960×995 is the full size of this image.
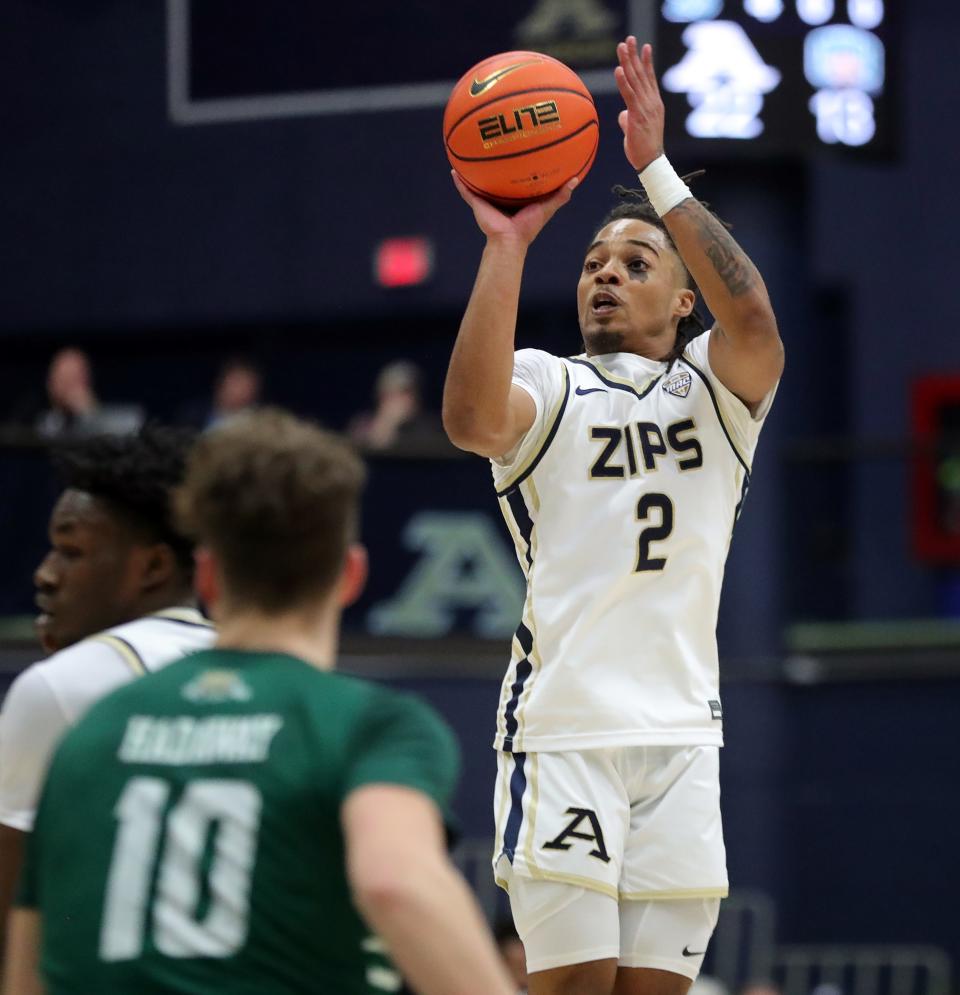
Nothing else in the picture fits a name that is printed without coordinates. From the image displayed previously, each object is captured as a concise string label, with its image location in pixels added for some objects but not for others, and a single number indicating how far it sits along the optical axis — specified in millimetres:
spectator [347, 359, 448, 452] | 21192
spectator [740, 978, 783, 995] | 18691
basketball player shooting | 8457
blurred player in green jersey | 4762
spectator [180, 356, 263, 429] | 23149
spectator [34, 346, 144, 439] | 22068
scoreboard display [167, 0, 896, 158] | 17062
